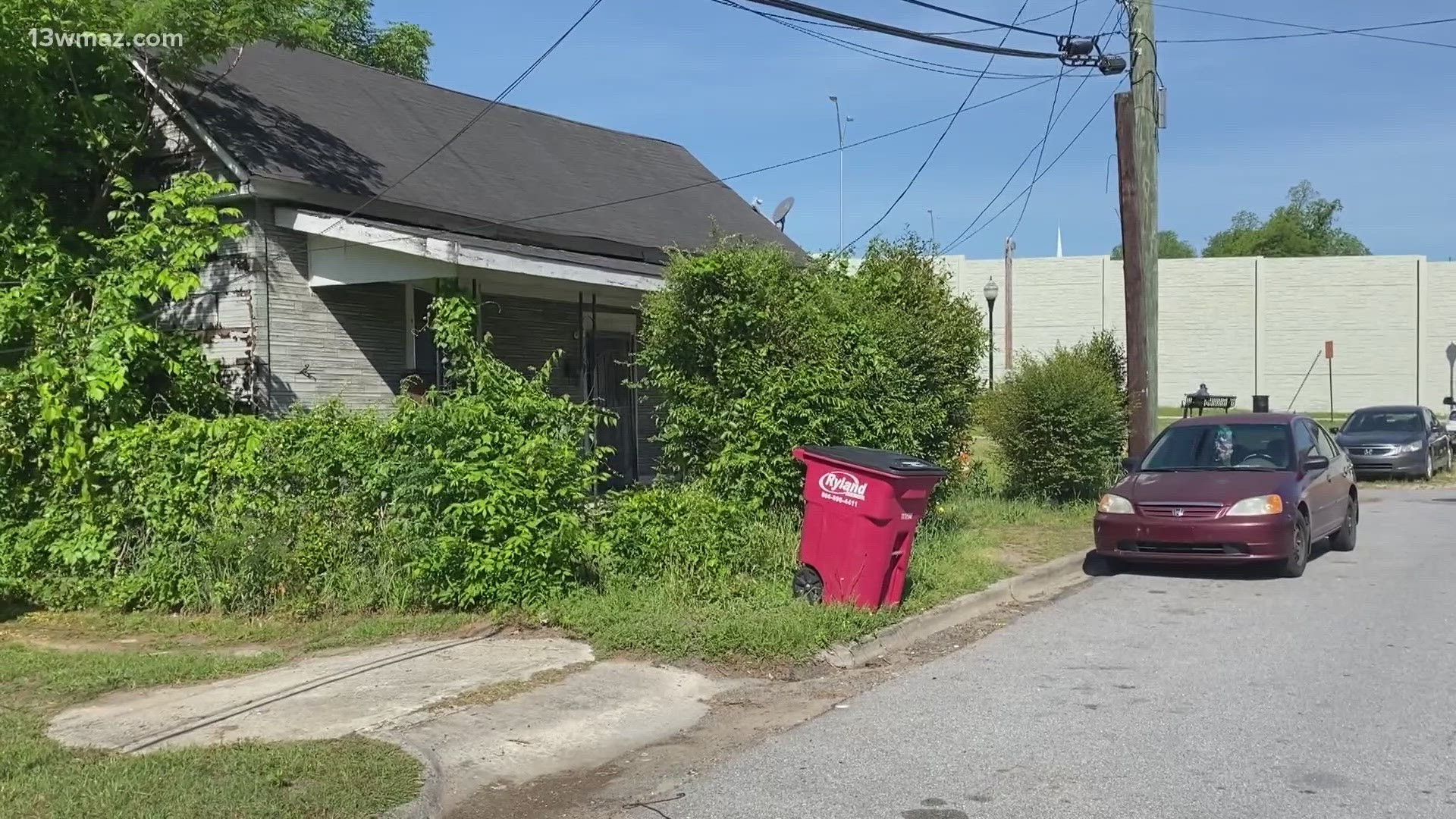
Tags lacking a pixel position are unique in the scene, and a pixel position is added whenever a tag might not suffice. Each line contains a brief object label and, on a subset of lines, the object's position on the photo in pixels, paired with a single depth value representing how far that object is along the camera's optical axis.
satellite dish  20.73
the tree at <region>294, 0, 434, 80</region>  23.00
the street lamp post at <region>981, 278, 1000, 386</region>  26.66
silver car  20.33
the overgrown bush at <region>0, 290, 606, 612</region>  8.22
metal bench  36.03
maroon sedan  10.06
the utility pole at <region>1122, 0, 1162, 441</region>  14.27
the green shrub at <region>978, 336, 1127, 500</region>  14.24
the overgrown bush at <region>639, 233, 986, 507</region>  9.70
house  11.37
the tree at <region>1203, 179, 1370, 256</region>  77.44
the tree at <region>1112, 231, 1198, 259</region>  92.06
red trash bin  7.92
